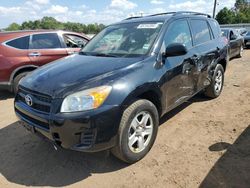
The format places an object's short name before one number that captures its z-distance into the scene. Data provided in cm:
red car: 439
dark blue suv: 205
